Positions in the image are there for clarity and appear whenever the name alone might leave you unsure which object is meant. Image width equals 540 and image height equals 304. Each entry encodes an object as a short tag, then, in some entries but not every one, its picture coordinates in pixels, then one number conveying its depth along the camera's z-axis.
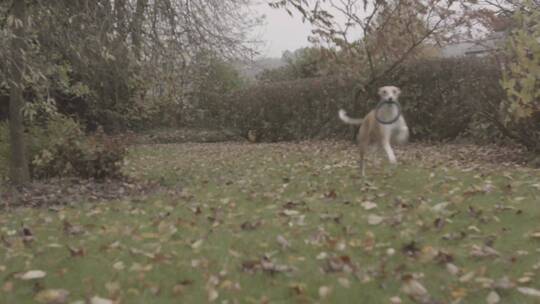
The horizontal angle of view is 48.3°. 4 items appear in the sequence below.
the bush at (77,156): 9.16
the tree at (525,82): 8.45
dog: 8.35
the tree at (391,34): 14.52
